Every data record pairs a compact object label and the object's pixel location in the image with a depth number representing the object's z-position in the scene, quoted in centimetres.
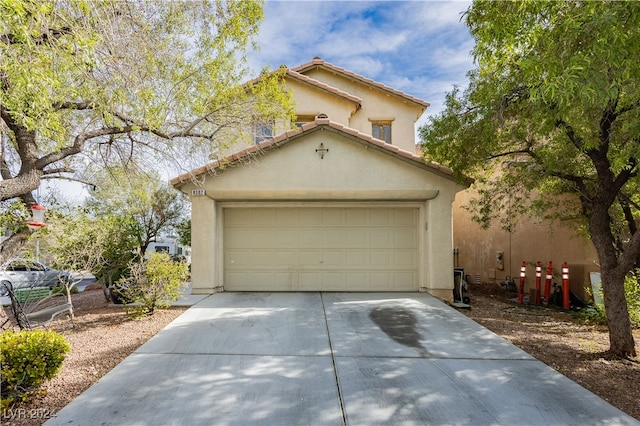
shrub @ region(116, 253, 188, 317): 774
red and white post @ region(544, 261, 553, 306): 1052
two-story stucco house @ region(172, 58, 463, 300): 953
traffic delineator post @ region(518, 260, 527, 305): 1104
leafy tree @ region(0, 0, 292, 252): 423
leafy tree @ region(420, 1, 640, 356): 393
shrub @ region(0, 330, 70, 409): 379
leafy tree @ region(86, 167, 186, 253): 995
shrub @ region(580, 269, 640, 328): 753
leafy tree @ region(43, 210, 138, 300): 790
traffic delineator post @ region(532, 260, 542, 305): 1090
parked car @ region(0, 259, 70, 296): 1268
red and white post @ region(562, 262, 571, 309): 1005
